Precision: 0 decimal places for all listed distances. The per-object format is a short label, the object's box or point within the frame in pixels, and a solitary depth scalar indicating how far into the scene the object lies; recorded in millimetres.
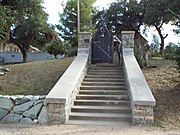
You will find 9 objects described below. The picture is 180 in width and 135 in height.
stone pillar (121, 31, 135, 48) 6196
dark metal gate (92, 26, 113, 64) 6731
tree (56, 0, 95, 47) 15240
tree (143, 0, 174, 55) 7921
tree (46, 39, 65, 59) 15135
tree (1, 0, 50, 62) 14802
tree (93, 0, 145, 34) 16214
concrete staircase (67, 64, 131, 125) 3845
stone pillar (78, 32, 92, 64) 6342
